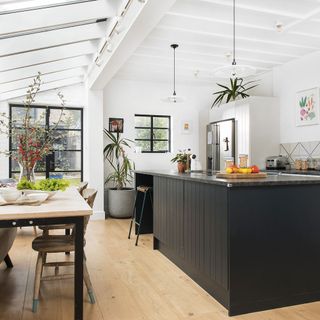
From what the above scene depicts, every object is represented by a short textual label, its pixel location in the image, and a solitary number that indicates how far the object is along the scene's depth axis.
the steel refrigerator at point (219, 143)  6.39
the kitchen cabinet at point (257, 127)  5.99
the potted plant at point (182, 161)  4.21
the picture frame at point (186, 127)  7.46
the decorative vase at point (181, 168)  4.20
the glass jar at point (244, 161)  3.14
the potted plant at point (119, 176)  6.42
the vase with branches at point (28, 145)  2.60
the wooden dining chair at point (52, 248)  2.49
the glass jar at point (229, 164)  2.98
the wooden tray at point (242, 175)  2.72
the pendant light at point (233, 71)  3.23
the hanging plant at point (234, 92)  6.71
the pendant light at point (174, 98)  5.08
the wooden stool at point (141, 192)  4.50
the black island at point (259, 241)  2.47
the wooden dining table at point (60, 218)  1.99
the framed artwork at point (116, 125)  6.92
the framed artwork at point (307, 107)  5.48
